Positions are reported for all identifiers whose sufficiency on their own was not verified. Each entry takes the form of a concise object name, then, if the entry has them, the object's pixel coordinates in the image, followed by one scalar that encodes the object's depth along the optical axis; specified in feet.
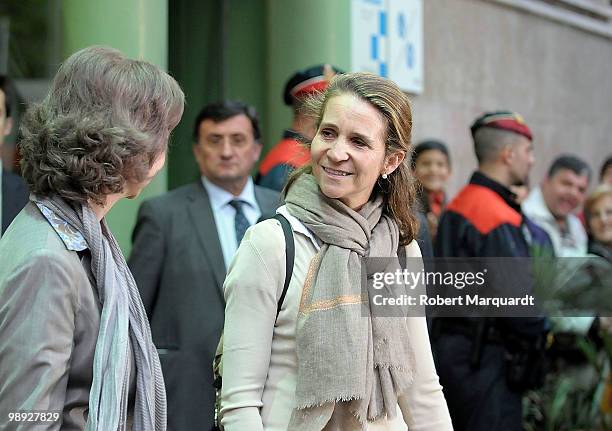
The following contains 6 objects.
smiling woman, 9.42
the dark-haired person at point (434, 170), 23.97
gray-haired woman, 7.52
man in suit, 16.25
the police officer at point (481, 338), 18.19
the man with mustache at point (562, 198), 26.19
